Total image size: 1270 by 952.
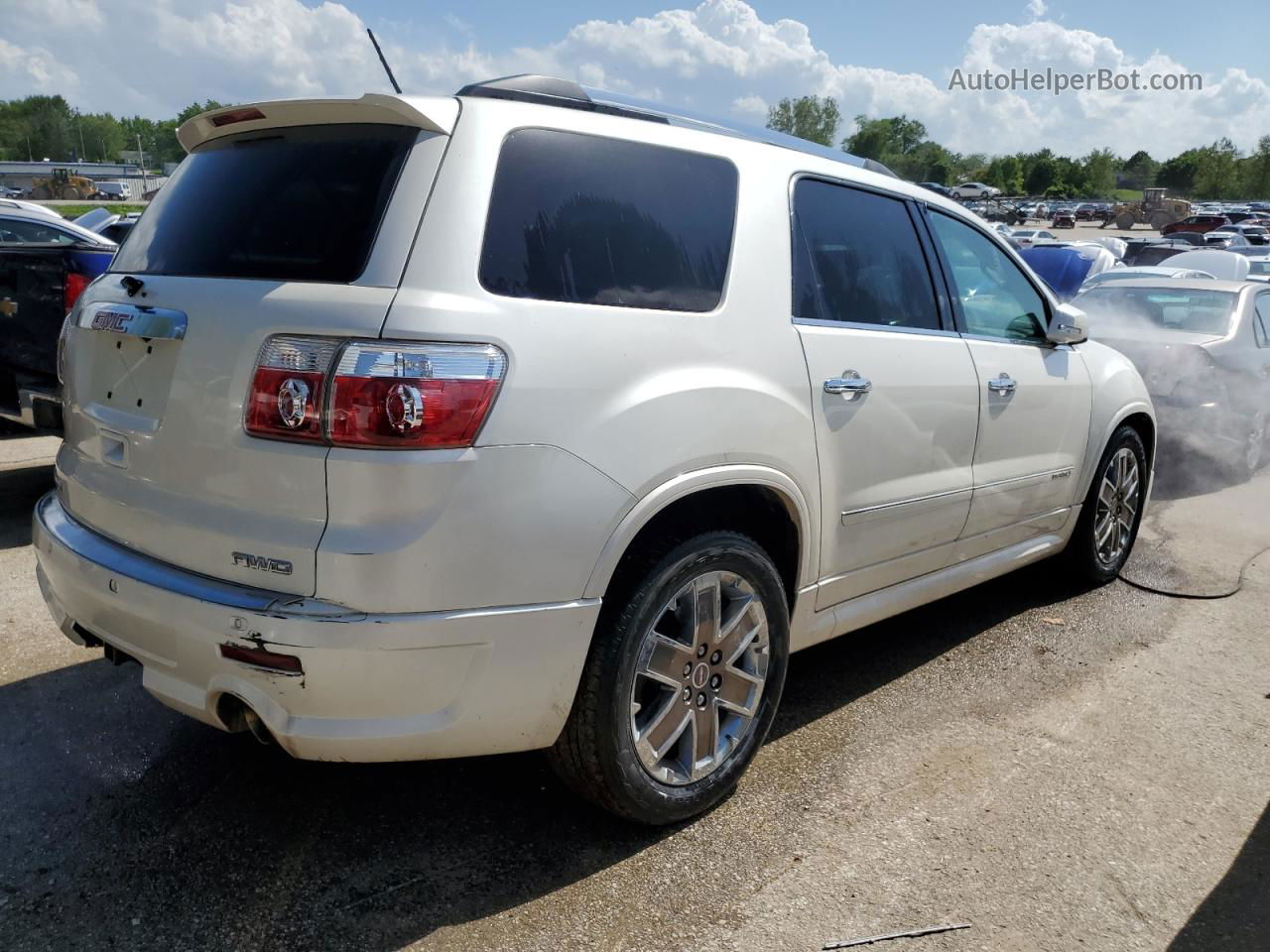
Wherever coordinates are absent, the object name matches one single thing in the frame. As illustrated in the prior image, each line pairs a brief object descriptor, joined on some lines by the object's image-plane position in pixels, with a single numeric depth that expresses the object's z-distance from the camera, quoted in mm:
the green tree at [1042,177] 138250
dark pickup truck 5355
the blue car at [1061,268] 12945
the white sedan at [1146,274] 11477
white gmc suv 2236
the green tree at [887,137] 139125
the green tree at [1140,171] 139875
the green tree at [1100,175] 132500
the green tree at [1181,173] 120262
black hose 5121
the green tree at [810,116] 131850
